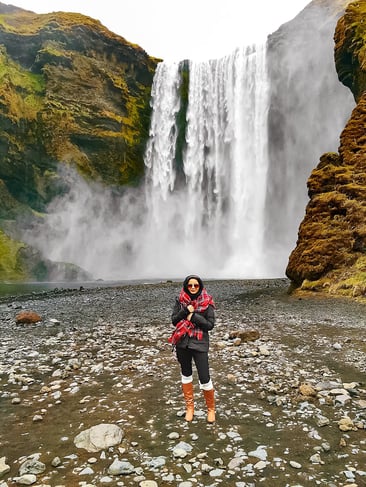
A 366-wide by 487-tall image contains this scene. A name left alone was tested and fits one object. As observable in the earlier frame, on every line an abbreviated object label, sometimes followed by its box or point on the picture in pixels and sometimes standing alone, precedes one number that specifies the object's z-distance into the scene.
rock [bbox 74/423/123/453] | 4.93
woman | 5.57
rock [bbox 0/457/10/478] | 4.36
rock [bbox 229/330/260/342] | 10.48
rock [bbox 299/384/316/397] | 6.43
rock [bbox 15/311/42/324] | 14.77
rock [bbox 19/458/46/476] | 4.33
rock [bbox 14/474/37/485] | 4.15
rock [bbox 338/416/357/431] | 5.19
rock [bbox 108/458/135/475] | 4.34
